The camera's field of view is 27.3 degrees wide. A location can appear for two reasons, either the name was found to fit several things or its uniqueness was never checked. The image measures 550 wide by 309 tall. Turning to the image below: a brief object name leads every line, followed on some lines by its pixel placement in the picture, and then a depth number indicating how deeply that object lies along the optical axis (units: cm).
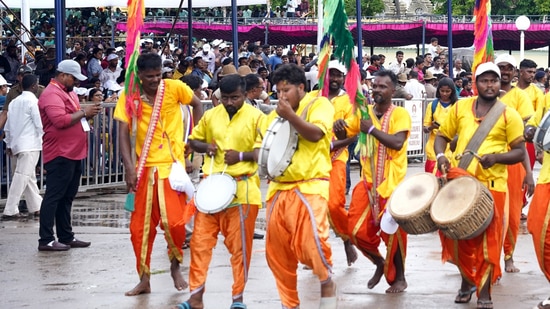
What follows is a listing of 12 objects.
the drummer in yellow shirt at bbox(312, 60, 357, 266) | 1031
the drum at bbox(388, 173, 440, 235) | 876
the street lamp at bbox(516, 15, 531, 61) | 2889
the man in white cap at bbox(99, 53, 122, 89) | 2168
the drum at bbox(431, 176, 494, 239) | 852
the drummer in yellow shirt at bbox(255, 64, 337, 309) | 775
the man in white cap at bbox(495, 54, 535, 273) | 1010
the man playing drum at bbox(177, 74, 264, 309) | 856
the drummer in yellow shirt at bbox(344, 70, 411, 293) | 953
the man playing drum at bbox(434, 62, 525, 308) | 875
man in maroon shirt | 1149
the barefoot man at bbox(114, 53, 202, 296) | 924
